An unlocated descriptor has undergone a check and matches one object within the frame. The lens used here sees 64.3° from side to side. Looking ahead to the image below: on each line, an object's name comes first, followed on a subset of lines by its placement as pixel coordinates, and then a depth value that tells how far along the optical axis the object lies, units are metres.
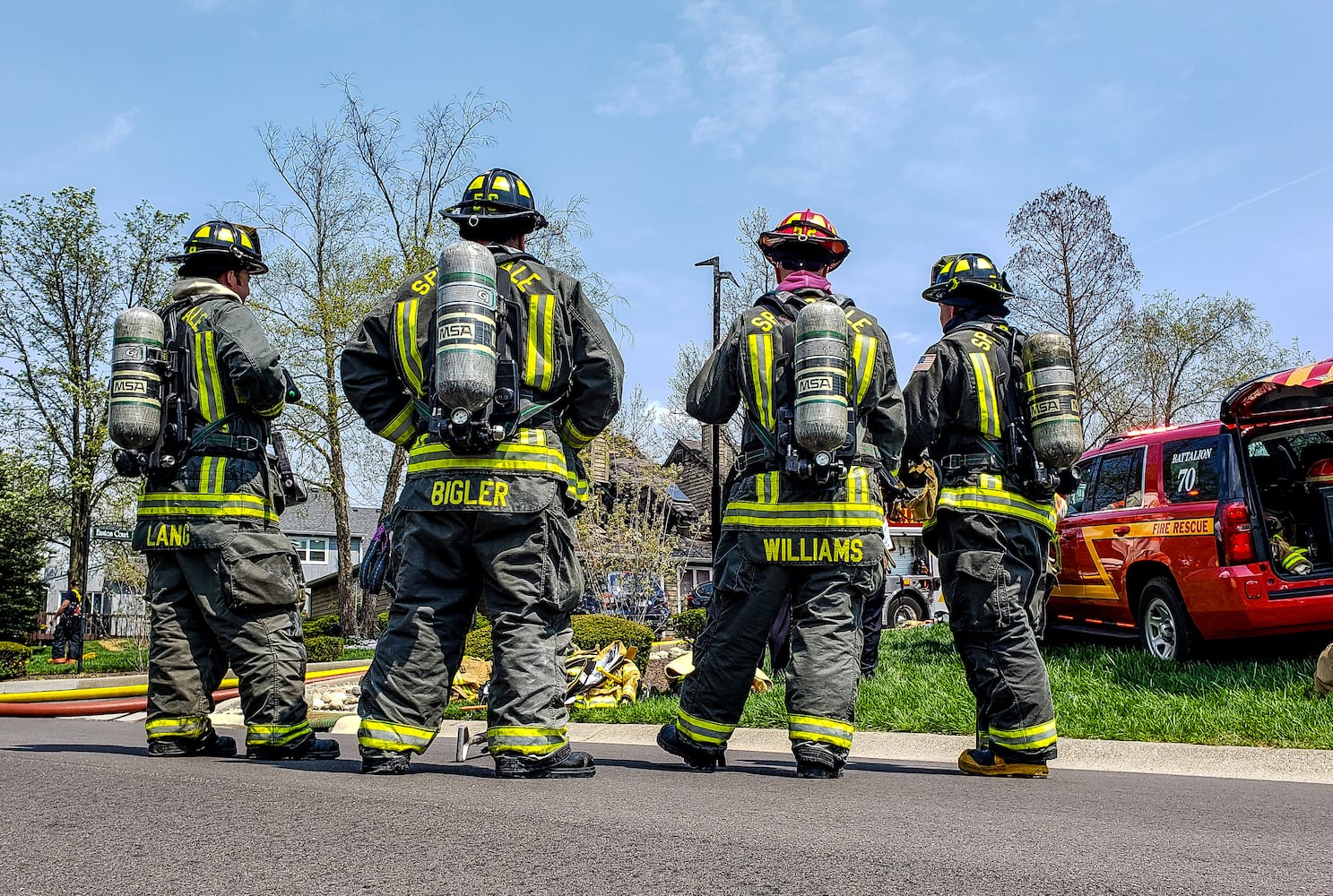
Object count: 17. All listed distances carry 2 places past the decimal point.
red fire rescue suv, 7.20
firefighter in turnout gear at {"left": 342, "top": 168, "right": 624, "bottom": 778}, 3.91
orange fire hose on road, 8.59
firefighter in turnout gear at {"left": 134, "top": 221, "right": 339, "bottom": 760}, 4.78
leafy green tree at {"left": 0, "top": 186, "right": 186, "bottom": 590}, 28.86
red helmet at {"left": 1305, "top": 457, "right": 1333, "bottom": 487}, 7.64
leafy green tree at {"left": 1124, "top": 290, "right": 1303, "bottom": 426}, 31.30
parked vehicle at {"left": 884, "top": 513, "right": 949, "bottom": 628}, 18.70
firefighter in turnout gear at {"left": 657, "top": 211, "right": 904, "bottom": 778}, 4.39
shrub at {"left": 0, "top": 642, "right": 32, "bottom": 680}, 15.53
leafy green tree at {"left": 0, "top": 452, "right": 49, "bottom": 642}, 29.02
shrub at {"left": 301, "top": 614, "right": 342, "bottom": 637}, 25.13
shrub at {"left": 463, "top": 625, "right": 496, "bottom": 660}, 10.91
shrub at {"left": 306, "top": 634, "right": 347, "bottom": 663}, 17.08
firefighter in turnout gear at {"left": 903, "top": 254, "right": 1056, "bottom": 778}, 4.72
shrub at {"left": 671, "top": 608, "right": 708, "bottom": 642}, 14.95
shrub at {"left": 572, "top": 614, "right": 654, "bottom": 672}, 11.79
